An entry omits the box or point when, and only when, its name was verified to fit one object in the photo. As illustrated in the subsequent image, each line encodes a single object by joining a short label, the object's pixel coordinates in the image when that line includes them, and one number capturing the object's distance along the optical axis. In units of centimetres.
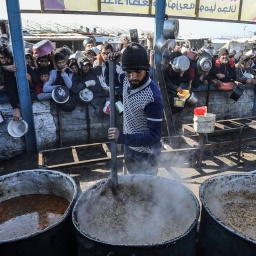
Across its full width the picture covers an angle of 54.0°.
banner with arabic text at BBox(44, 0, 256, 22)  646
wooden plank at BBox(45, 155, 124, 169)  401
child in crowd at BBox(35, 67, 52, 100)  560
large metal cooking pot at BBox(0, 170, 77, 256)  166
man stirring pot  236
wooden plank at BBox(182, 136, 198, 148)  516
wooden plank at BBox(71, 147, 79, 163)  428
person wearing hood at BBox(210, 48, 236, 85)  727
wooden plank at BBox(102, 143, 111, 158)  442
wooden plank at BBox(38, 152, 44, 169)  391
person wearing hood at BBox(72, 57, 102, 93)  594
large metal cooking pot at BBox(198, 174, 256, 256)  169
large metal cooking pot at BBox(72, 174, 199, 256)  160
